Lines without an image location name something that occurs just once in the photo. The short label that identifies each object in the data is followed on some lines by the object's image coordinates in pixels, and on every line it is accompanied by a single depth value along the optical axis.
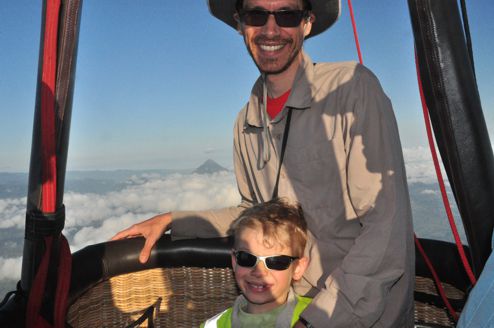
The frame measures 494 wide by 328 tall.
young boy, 1.67
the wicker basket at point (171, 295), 2.29
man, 1.53
